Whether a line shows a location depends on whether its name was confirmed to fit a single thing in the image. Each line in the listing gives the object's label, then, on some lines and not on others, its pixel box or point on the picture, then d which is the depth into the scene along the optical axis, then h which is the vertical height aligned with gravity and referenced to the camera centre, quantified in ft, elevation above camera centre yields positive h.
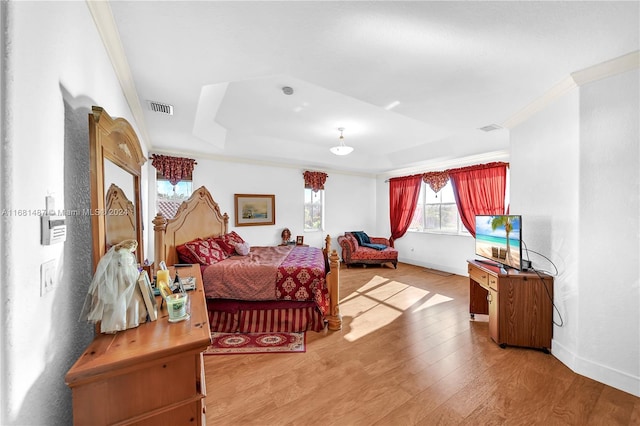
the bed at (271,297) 9.05 -3.02
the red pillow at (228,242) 11.59 -1.42
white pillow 11.71 -1.70
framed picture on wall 16.12 +0.18
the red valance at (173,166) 13.57 +2.50
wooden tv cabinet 7.70 -3.03
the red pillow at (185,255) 9.66 -1.67
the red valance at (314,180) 18.65 +2.36
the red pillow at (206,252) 9.65 -1.56
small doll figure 3.54 -1.18
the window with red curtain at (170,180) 13.69 +1.81
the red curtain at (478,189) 14.37 +1.26
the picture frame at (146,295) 3.94 -1.31
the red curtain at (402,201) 19.27 +0.75
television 8.07 -1.00
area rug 7.81 -4.23
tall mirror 3.77 +0.62
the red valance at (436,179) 17.29 +2.18
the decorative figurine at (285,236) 17.52 -1.67
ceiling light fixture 12.29 +2.97
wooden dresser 2.96 -2.07
